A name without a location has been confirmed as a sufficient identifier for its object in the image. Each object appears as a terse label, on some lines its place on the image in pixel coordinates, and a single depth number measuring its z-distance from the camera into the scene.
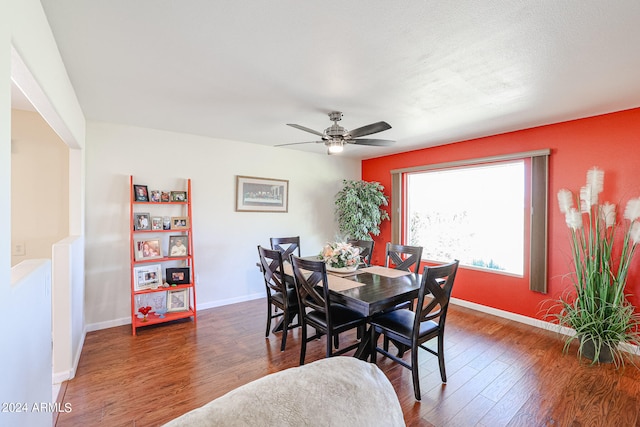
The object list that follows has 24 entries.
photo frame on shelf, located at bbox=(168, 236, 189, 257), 3.48
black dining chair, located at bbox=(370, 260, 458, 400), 2.03
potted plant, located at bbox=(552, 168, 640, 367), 2.55
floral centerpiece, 2.82
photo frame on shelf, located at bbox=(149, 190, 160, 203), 3.41
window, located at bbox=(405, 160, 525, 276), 3.63
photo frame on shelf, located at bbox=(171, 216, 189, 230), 3.49
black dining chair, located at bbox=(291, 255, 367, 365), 2.20
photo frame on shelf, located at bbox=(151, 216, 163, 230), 3.39
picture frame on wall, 4.13
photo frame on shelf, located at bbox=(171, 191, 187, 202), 3.53
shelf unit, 3.20
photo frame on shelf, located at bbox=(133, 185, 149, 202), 3.30
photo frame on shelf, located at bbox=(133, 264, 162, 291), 3.26
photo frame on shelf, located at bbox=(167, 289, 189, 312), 3.43
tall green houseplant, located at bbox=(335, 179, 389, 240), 4.71
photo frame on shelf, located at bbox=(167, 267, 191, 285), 3.43
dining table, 2.02
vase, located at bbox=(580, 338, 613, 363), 2.56
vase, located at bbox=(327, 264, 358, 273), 2.80
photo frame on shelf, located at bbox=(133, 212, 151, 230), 3.29
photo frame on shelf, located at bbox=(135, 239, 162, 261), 3.27
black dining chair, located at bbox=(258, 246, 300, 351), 2.69
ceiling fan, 2.50
